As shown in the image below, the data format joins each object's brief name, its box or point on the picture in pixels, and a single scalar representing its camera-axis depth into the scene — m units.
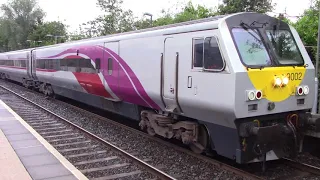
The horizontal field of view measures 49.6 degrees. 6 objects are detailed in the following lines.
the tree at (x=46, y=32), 66.00
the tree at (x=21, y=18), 68.75
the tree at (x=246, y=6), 20.63
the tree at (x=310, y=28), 12.46
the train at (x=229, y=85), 5.87
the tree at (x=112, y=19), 35.78
